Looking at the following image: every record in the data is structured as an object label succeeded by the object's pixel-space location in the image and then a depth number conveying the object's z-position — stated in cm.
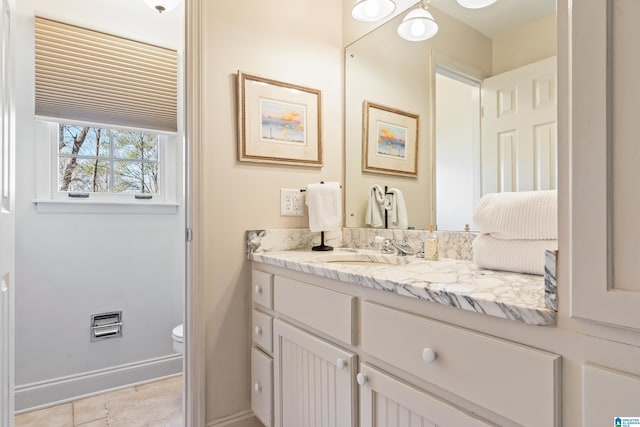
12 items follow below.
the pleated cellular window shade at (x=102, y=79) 193
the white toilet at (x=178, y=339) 193
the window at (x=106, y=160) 215
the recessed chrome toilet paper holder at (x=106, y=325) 208
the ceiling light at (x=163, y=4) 189
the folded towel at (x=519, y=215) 89
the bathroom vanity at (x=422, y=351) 58
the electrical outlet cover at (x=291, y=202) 171
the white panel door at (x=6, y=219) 105
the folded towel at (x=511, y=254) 90
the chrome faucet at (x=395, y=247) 153
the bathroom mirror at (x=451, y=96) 118
